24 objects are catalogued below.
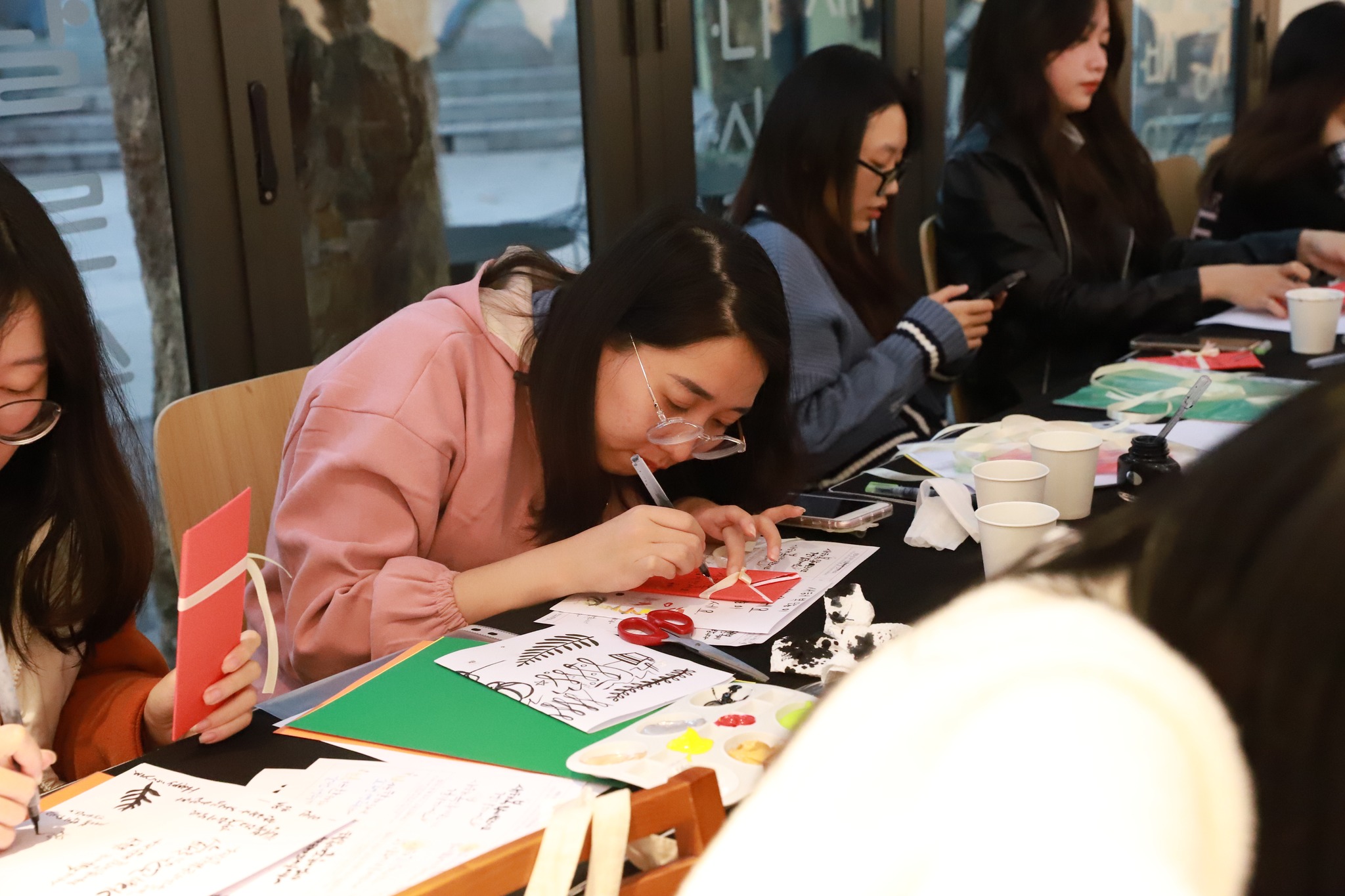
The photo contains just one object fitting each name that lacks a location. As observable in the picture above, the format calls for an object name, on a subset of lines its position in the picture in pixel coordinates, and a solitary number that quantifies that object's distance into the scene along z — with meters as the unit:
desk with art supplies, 0.89
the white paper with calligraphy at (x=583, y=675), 1.09
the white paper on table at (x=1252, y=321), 2.65
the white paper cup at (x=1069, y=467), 1.52
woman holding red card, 1.17
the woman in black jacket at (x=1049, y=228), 2.88
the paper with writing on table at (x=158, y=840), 0.85
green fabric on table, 1.95
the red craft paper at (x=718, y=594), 1.37
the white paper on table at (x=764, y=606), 1.30
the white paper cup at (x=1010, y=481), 1.45
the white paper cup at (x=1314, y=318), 2.33
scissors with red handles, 1.25
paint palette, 0.96
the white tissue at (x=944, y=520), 1.49
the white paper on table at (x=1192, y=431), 1.77
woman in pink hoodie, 1.40
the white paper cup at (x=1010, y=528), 1.31
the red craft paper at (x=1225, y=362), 2.27
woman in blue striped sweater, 2.30
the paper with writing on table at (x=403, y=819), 0.84
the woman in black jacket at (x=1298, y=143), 3.42
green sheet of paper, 1.02
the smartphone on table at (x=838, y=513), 1.58
